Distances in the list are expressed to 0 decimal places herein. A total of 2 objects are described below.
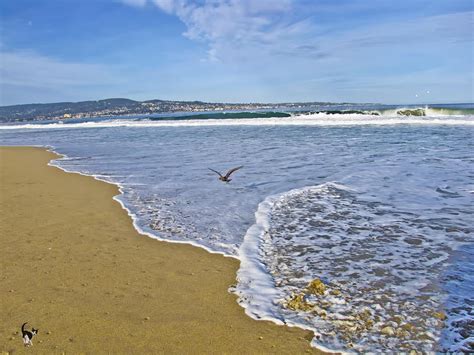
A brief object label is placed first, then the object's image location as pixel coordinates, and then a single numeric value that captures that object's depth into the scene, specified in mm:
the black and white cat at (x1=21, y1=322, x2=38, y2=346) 2939
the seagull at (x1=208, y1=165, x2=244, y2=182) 8836
